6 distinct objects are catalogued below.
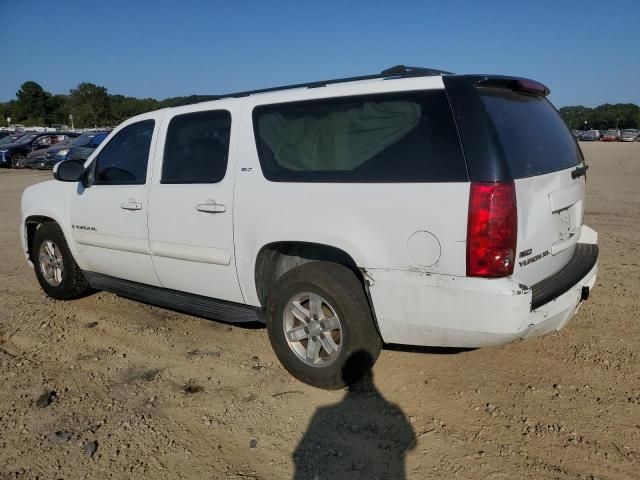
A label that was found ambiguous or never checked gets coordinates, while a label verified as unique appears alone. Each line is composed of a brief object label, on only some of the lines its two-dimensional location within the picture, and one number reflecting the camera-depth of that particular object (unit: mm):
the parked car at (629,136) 65125
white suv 2848
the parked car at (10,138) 26781
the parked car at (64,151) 19938
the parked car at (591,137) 70088
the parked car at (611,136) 67500
